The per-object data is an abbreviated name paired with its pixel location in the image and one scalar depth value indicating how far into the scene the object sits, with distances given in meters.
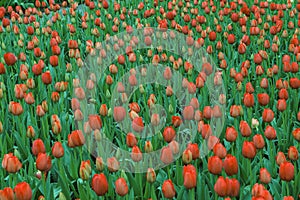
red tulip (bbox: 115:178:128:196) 2.08
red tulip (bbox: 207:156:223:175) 2.17
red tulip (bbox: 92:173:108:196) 2.05
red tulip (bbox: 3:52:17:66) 3.88
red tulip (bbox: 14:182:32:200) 1.98
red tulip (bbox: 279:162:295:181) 2.14
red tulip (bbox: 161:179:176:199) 2.05
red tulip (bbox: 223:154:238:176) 2.17
